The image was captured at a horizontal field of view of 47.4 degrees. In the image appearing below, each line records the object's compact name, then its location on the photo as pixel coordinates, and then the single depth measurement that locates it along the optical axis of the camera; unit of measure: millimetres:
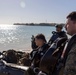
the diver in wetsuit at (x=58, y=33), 2034
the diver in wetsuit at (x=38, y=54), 1235
